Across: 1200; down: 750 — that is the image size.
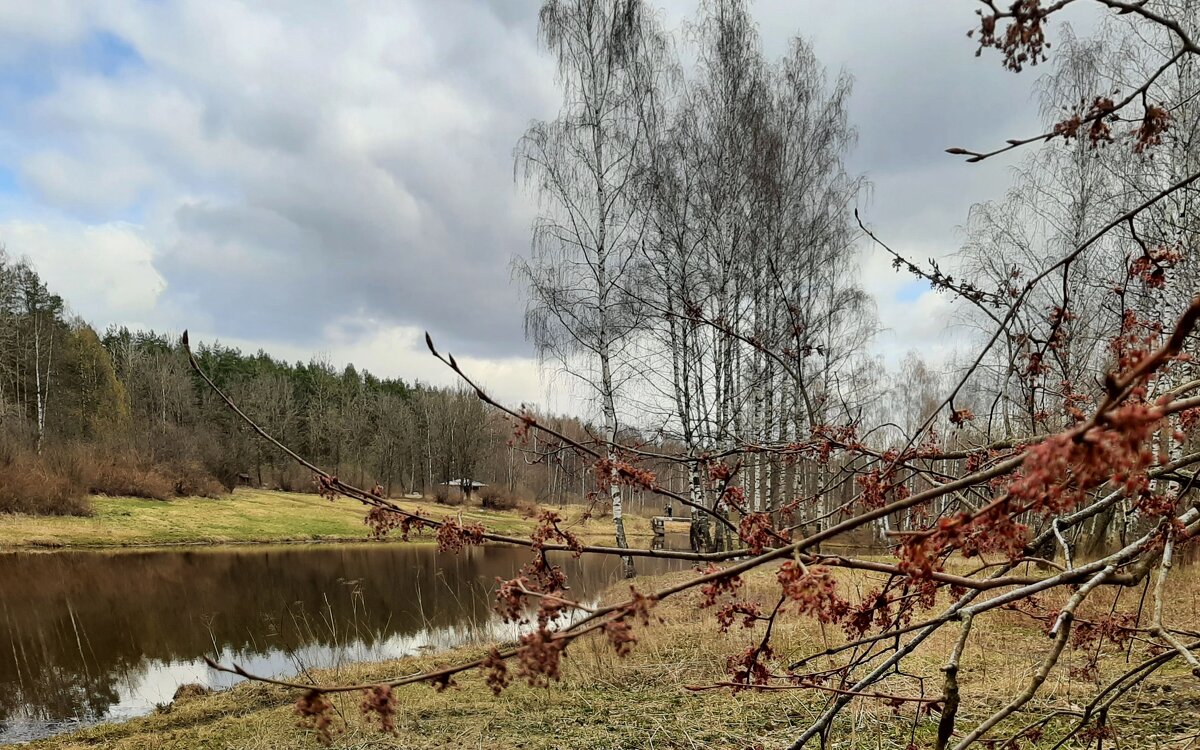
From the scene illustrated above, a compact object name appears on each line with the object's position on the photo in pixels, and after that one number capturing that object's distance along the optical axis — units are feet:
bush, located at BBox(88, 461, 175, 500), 83.87
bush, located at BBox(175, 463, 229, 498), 93.71
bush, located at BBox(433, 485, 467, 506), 131.96
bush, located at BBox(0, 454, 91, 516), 69.21
